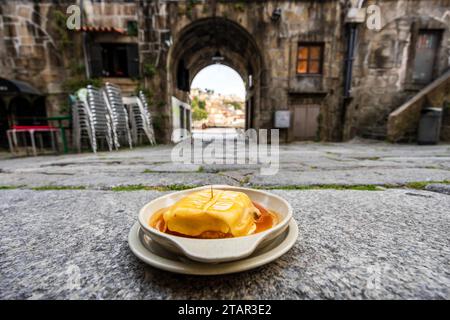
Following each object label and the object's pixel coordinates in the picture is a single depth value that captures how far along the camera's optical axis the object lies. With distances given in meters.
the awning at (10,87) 6.29
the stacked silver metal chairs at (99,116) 5.12
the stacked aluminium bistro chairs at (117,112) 5.65
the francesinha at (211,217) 0.49
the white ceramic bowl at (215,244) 0.38
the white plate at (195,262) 0.40
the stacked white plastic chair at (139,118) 6.99
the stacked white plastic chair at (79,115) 5.05
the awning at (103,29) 7.12
